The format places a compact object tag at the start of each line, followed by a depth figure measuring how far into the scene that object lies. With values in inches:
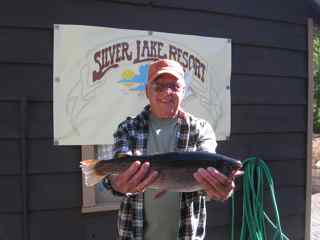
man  59.2
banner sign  87.9
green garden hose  109.2
